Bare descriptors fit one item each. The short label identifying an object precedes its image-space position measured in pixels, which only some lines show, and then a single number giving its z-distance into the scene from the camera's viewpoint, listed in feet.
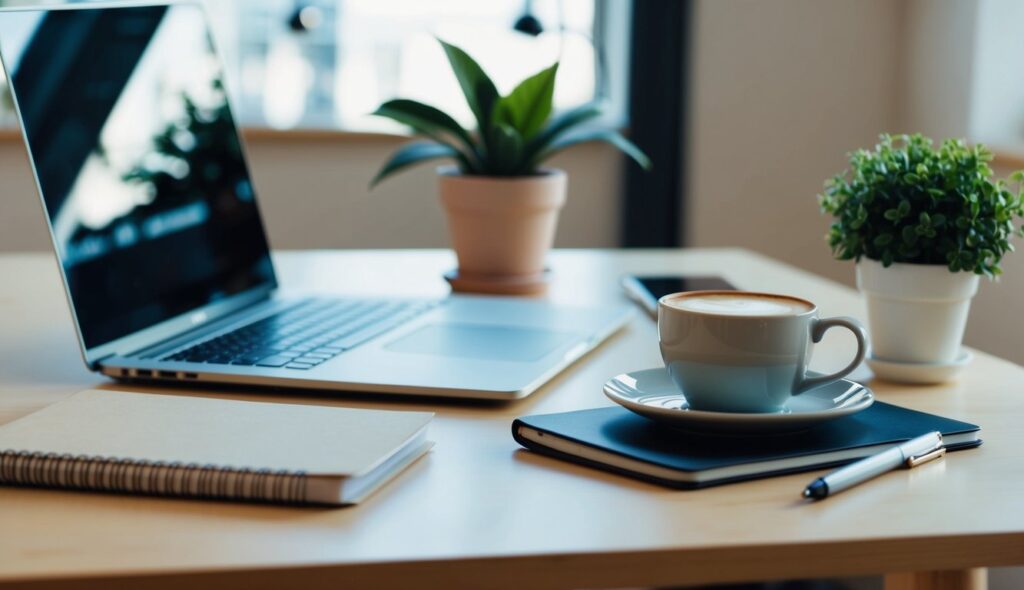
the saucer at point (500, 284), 4.25
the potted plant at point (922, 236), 2.82
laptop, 2.86
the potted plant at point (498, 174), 4.22
